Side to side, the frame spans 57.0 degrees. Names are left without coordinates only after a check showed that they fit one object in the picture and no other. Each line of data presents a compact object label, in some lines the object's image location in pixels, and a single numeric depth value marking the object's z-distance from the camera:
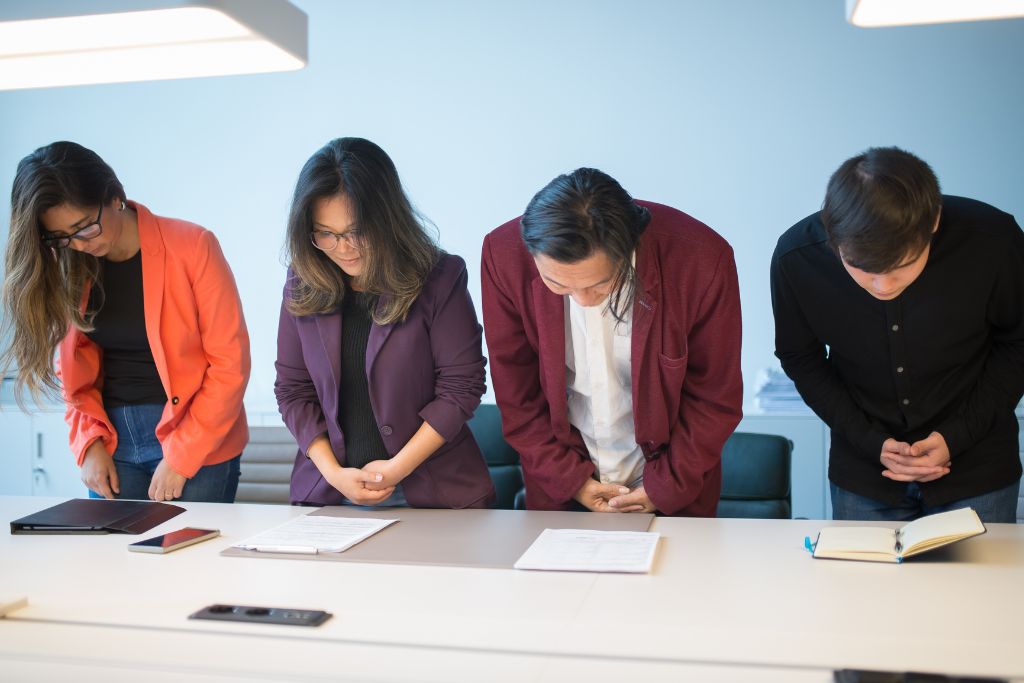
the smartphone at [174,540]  1.83
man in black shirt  1.97
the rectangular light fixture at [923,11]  1.57
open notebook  1.55
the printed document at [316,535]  1.78
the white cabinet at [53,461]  4.57
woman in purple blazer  2.02
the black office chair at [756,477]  2.93
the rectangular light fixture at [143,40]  1.63
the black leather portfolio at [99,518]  1.99
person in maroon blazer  1.93
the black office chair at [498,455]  3.48
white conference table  1.22
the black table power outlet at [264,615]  1.39
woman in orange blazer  2.26
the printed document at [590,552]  1.59
